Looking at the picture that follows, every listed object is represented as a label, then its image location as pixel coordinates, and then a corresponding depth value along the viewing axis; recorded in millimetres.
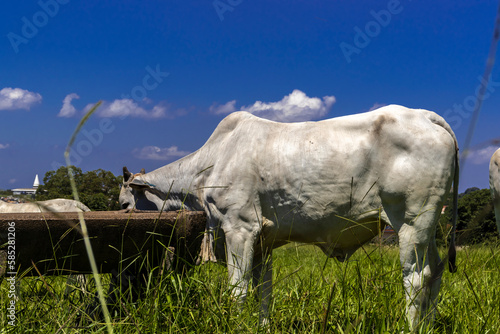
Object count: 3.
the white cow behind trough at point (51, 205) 6242
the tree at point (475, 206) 10823
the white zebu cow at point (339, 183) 3586
